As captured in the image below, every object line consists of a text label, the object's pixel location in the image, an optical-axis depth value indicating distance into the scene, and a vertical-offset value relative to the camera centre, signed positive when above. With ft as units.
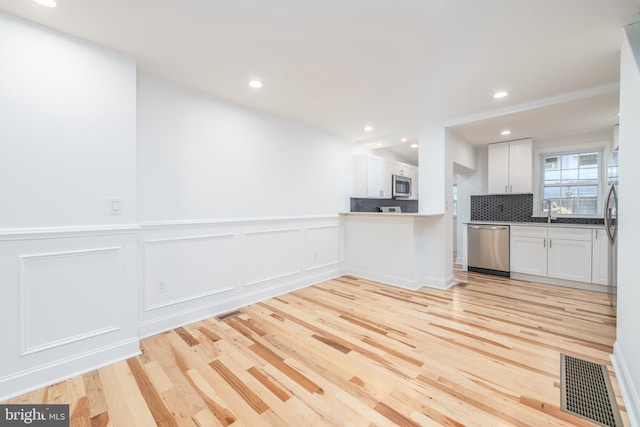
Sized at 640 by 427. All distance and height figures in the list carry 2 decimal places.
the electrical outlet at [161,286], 8.20 -2.25
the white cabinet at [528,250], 13.29 -1.92
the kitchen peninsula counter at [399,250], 12.52 -1.83
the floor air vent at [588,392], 4.91 -3.68
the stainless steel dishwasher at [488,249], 14.46 -2.02
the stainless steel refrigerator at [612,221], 8.16 -0.28
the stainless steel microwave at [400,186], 16.52 +1.66
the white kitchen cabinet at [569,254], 12.14 -1.93
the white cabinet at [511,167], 14.57 +2.52
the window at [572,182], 13.84 +1.60
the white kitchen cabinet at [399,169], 16.89 +2.82
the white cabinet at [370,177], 15.06 +2.03
